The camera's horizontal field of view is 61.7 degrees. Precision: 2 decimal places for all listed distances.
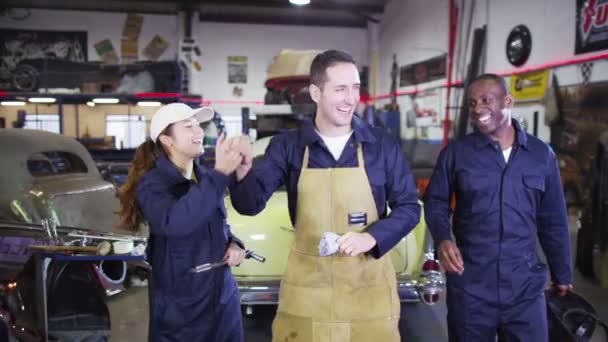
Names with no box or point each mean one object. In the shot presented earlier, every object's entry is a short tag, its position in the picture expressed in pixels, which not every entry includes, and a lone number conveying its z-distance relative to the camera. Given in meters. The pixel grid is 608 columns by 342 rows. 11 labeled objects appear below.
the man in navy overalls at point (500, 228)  2.42
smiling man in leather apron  2.11
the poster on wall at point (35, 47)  15.84
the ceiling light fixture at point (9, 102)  12.00
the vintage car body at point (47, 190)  4.42
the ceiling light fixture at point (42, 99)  11.44
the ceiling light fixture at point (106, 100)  11.38
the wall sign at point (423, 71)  12.46
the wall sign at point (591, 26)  7.11
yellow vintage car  3.79
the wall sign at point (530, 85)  8.53
